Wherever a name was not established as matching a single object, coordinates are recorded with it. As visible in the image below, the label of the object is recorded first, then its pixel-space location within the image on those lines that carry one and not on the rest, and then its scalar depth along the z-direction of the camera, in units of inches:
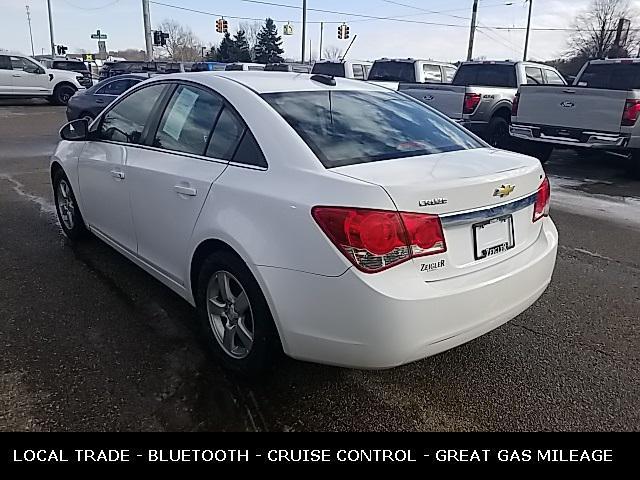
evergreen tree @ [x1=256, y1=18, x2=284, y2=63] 2424.7
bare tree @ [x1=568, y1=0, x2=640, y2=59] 1888.2
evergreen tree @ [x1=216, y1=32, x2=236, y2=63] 2245.3
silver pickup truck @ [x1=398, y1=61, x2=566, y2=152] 403.2
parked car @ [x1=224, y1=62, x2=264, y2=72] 700.2
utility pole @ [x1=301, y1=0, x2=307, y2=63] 1310.3
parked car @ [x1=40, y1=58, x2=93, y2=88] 1139.9
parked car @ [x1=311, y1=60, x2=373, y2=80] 603.8
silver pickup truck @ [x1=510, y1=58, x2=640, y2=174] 321.4
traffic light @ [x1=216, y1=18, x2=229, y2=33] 1368.1
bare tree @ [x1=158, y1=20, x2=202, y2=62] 2901.1
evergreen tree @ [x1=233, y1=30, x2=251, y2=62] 2209.6
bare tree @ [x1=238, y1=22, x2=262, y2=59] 2471.3
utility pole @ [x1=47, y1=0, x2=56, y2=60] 2133.7
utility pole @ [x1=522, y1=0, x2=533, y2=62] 1599.4
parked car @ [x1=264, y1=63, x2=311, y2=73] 703.2
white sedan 89.7
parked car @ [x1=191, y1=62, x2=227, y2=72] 773.9
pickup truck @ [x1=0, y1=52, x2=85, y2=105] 803.4
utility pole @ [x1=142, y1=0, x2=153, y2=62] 1020.5
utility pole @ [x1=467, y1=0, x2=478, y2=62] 875.4
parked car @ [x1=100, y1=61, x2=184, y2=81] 766.5
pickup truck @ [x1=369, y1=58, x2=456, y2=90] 528.1
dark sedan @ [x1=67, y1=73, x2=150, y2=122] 484.4
